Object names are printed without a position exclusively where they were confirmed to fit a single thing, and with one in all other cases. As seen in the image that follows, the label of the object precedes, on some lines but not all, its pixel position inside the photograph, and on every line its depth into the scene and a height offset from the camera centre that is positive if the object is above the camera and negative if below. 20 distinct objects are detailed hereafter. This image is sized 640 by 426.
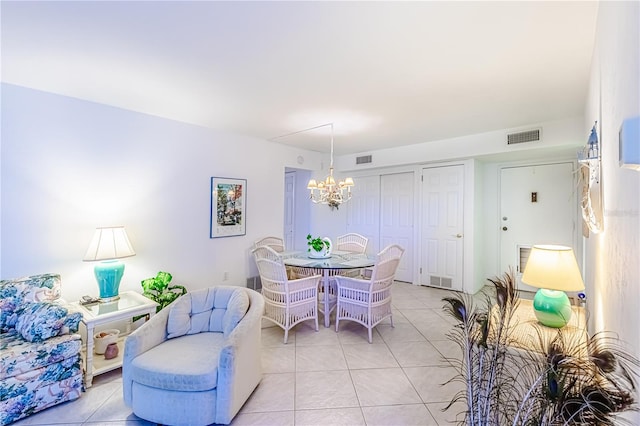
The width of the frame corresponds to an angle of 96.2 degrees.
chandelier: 3.80 +0.40
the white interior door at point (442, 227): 4.74 -0.15
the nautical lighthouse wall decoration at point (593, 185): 1.62 +0.21
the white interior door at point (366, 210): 5.81 +0.16
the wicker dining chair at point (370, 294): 3.09 -0.85
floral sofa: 1.91 -0.95
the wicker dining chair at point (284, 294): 3.06 -0.85
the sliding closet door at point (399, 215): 5.37 +0.06
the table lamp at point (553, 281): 1.75 -0.38
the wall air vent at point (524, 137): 3.70 +1.09
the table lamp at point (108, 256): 2.71 -0.39
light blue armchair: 1.78 -0.97
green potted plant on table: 3.74 -0.40
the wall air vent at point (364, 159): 5.51 +1.14
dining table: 3.26 -0.54
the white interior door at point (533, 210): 4.34 +0.15
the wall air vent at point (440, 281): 4.89 -1.09
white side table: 2.29 -0.85
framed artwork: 4.10 +0.14
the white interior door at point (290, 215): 6.11 +0.05
